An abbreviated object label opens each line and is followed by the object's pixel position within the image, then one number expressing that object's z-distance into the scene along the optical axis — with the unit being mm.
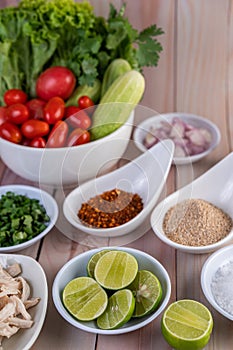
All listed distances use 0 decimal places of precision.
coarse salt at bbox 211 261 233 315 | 768
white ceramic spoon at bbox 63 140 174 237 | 913
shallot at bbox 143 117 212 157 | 1026
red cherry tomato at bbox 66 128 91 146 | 953
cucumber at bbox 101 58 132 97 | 1037
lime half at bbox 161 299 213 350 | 722
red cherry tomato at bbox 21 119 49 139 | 969
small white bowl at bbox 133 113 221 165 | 999
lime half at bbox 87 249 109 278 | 802
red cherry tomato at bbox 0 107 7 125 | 987
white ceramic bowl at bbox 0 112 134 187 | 945
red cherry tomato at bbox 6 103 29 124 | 986
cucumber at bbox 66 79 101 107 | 1040
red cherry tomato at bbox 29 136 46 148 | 962
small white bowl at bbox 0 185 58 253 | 871
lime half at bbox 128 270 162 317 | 765
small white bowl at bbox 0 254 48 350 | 735
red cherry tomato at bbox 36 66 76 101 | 1027
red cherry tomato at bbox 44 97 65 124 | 983
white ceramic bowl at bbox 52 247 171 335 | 748
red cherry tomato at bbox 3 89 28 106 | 1017
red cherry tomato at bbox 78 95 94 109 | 1008
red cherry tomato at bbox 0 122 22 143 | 968
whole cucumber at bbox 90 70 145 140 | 969
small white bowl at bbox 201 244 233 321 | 772
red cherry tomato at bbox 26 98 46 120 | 997
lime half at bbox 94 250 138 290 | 781
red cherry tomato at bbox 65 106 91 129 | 964
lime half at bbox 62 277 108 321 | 758
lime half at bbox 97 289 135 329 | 747
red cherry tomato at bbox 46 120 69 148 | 951
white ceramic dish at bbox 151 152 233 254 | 915
